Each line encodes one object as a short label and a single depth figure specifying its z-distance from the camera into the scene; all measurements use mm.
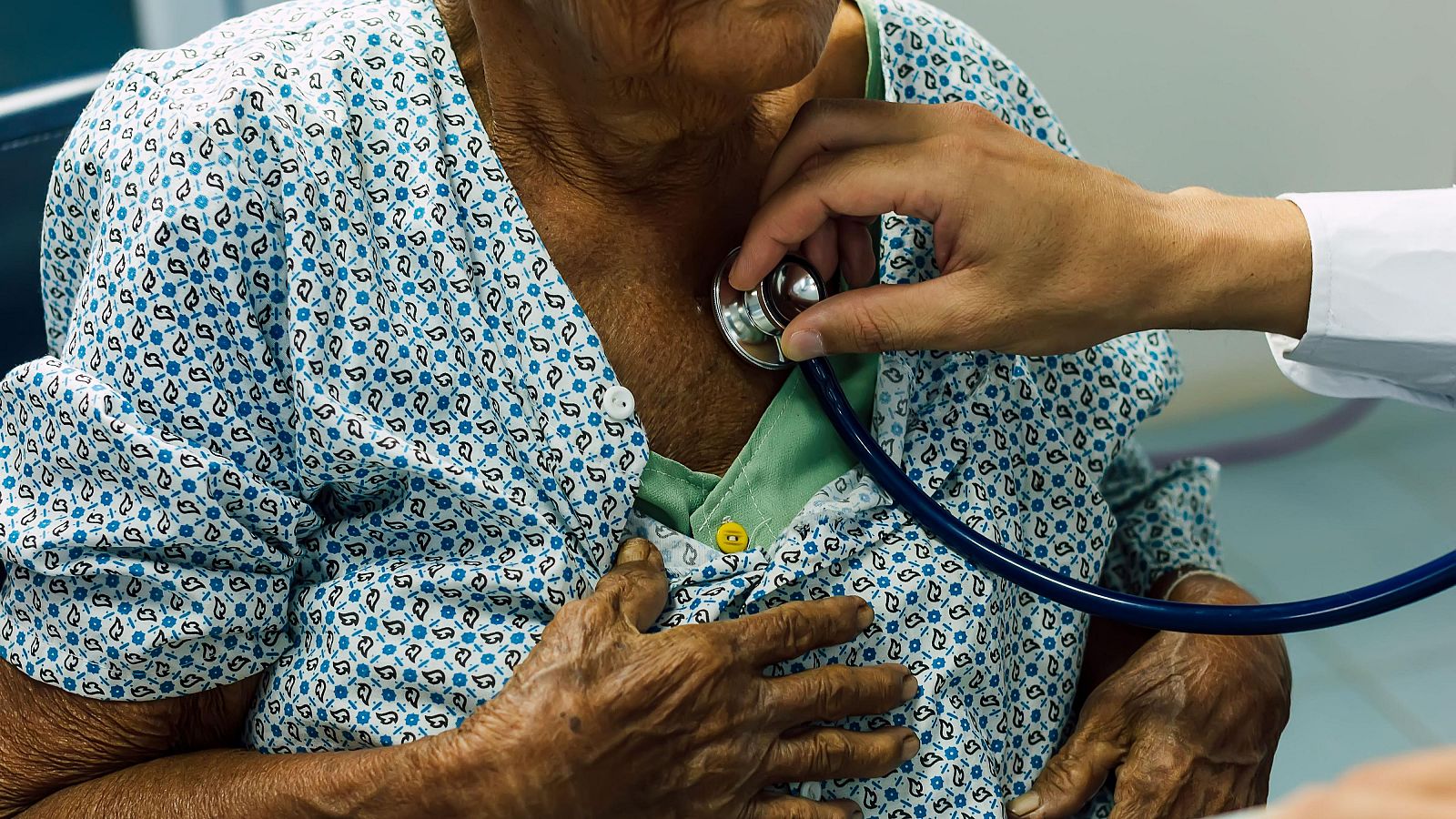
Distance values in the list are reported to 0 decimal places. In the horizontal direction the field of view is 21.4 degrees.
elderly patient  1348
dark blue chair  1533
